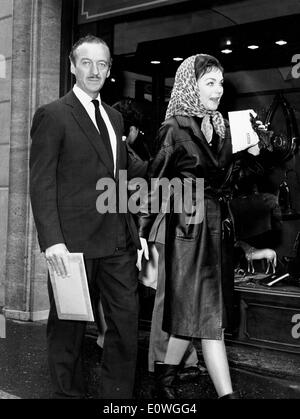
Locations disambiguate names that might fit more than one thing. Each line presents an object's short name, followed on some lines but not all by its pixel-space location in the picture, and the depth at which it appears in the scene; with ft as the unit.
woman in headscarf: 12.16
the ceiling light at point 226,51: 18.33
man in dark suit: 11.13
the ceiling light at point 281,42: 17.38
